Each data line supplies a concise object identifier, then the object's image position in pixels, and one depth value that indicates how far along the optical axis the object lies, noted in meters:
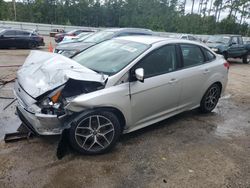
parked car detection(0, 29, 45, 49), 12.03
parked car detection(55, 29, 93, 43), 14.84
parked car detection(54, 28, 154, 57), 6.54
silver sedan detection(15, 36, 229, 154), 2.41
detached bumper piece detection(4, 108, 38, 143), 2.74
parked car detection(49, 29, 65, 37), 24.38
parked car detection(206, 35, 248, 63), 10.22
